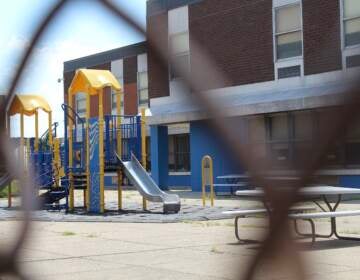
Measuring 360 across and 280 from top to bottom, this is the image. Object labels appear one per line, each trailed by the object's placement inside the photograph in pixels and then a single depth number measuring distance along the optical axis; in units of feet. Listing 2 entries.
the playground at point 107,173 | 40.47
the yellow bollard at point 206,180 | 47.34
